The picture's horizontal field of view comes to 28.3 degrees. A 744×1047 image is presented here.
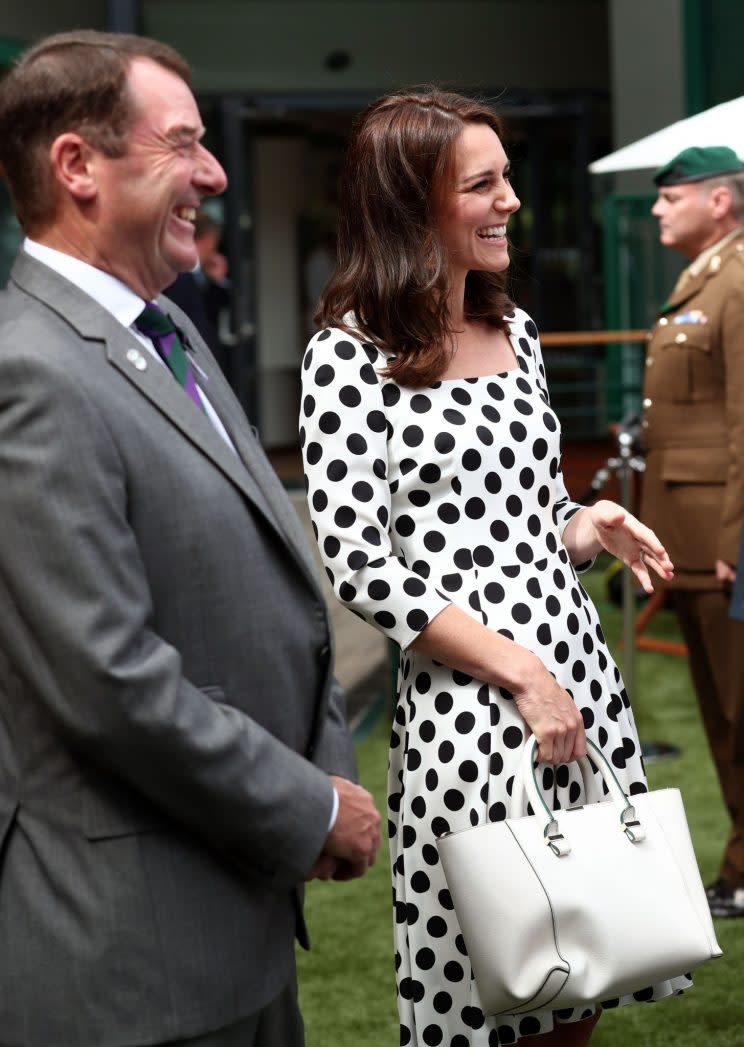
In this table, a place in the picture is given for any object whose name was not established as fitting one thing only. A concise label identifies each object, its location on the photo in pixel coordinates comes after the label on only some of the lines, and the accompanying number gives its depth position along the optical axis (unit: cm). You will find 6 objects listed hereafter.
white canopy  371
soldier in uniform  386
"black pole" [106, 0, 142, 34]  793
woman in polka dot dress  210
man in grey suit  142
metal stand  525
